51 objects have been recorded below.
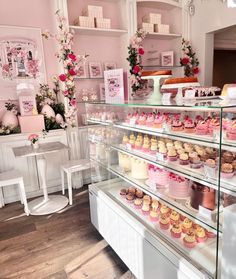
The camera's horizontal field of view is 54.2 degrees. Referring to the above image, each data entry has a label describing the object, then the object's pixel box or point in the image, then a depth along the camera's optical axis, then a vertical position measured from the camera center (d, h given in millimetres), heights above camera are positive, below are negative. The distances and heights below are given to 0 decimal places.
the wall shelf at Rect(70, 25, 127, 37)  3427 +997
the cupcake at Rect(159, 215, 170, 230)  1690 -942
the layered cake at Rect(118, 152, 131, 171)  2293 -662
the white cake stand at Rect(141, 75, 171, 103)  1877 +24
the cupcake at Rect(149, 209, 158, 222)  1800 -949
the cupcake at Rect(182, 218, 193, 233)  1601 -918
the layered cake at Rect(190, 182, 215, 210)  1402 -653
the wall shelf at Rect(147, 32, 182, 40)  4034 +1014
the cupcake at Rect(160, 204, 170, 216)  1809 -914
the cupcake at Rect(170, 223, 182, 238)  1591 -950
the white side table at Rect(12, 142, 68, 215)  2957 -1296
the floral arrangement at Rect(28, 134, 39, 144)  2947 -495
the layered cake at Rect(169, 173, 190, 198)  1628 -663
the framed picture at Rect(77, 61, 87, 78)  3671 +415
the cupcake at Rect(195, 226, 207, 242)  1514 -931
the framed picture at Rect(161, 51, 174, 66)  4184 +617
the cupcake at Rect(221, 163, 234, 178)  1301 -452
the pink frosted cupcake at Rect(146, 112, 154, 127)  1912 -227
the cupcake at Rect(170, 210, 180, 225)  1705 -918
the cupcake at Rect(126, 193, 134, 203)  2121 -942
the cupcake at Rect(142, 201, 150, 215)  1914 -943
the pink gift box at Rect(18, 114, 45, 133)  3268 -345
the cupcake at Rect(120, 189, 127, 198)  2229 -943
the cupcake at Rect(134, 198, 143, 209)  2011 -945
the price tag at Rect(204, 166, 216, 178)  1333 -468
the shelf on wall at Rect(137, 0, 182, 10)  3940 +1542
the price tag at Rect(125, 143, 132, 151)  2133 -477
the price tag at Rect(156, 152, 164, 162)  1743 -479
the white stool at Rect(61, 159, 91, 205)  3146 -965
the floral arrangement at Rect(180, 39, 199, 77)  4141 +543
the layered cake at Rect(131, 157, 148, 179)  2059 -666
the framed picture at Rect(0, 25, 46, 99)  3332 +605
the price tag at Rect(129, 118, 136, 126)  2051 -242
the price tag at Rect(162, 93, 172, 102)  1734 -34
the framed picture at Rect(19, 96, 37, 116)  3320 -85
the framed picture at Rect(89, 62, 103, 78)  3811 +422
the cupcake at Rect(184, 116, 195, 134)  1571 -235
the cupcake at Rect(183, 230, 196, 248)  1489 -952
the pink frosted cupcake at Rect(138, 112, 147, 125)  1980 -218
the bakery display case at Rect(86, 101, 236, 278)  1239 -589
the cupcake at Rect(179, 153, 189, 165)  1606 -463
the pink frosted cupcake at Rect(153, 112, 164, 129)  1810 -222
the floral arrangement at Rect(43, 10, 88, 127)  3221 +535
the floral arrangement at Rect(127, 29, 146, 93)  3660 +561
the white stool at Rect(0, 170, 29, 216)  2820 -967
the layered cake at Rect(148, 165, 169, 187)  1822 -658
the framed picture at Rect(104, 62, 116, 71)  3933 +505
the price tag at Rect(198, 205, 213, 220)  1360 -722
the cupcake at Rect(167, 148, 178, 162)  1679 -453
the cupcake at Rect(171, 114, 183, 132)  1629 -237
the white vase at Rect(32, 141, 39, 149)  3012 -601
